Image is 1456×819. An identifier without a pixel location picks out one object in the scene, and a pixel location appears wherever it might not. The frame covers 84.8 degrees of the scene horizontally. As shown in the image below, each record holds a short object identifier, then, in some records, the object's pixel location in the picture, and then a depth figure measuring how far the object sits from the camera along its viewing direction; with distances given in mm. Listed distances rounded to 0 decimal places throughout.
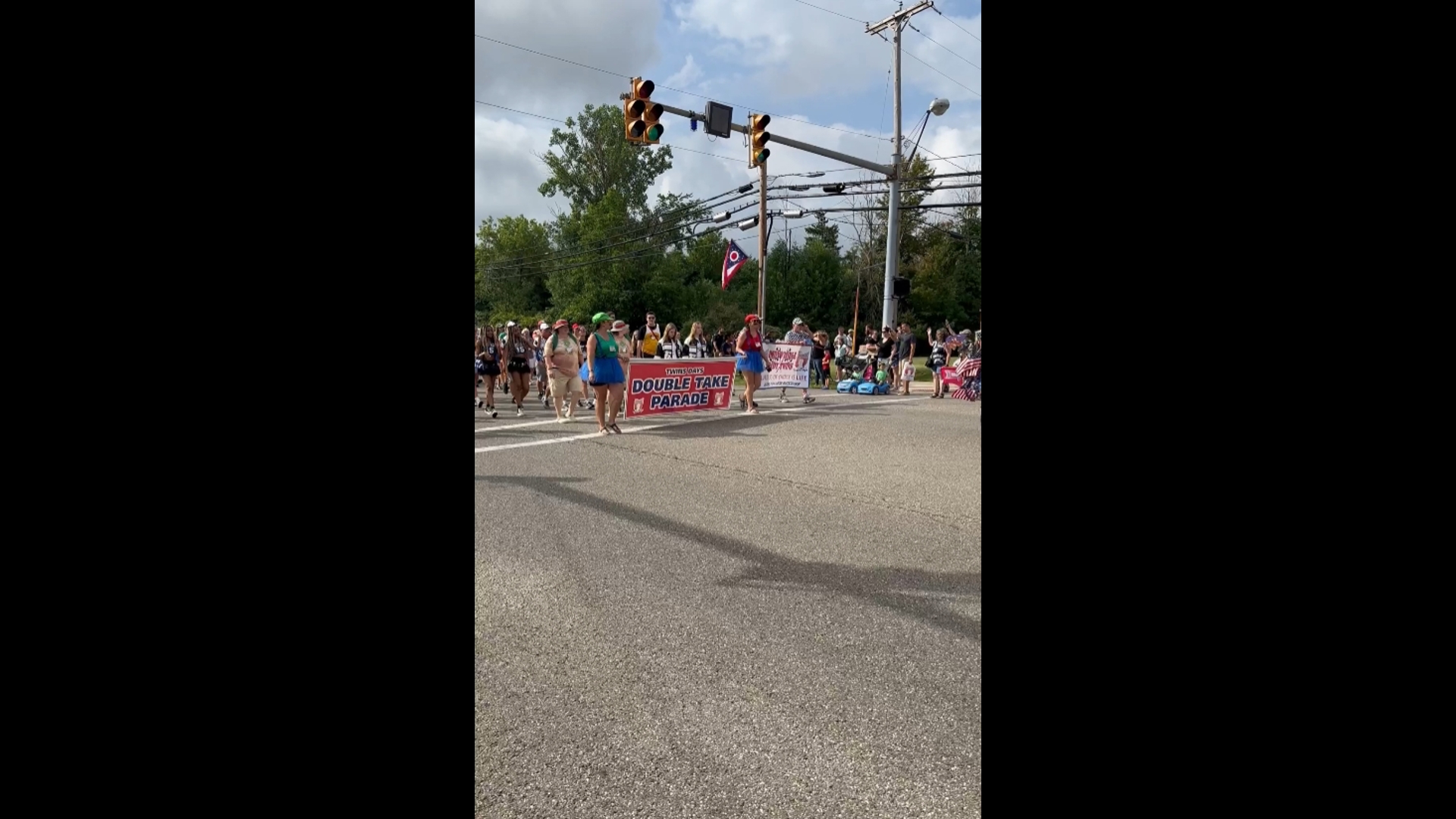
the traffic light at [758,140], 15836
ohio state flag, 22750
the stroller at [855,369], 19797
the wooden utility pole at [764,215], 24391
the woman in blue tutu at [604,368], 10367
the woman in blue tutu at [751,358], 13484
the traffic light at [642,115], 13531
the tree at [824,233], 62000
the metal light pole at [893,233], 19672
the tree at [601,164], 50219
